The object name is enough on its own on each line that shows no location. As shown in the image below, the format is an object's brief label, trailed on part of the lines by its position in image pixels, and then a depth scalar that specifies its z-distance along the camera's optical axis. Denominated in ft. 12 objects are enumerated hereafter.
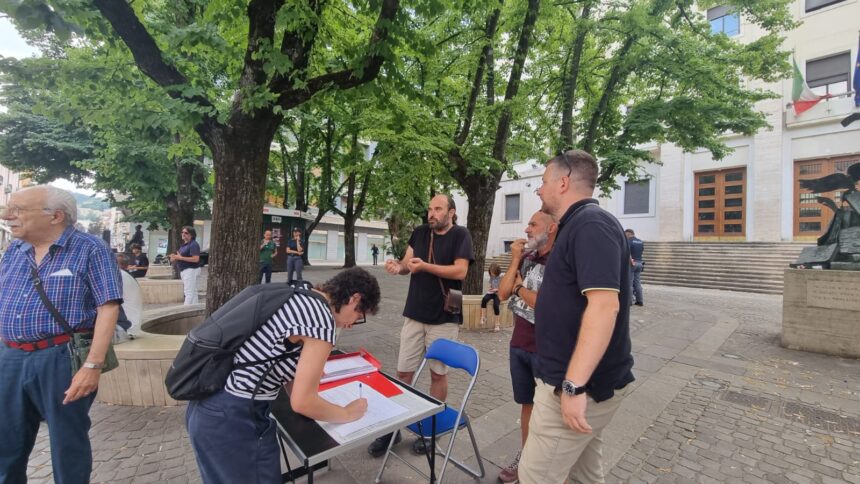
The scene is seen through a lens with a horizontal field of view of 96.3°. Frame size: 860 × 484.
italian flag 61.11
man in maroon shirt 8.45
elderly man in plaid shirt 6.76
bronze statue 20.58
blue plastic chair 8.36
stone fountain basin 12.04
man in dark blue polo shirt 5.08
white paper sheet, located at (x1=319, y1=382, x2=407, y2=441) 5.70
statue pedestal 18.99
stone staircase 51.98
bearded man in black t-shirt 10.22
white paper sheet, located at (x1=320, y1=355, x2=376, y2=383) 7.31
